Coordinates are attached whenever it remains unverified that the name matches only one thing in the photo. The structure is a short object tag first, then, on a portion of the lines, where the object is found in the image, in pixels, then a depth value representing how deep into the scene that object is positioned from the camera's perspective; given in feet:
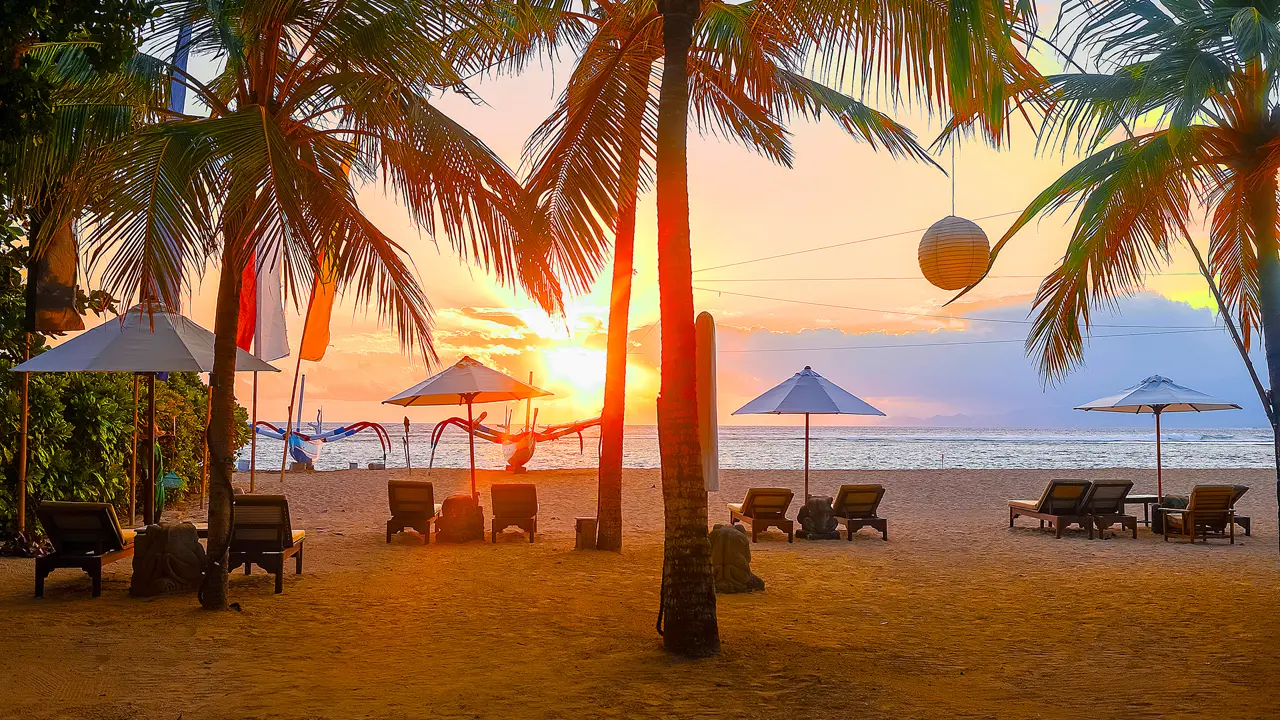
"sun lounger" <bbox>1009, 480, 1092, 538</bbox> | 36.63
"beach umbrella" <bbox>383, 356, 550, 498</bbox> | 35.86
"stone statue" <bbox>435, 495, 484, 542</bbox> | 33.37
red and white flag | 37.24
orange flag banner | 41.37
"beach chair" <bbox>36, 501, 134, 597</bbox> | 21.79
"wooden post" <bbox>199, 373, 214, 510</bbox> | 45.06
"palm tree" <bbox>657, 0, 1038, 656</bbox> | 14.75
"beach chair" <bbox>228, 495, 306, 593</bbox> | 24.03
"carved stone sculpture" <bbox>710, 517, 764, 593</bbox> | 23.38
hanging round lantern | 26.00
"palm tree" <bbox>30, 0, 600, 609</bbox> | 16.62
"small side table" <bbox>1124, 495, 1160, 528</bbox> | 38.73
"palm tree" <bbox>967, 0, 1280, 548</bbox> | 23.06
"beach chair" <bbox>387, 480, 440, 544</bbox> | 32.86
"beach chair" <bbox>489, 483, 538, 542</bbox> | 33.68
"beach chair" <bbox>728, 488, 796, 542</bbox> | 34.99
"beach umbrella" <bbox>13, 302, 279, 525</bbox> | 24.07
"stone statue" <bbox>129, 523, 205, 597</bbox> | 21.99
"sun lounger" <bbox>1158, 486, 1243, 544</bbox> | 35.01
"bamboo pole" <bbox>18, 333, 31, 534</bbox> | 26.61
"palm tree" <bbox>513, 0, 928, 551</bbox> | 20.76
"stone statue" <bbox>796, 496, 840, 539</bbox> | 35.86
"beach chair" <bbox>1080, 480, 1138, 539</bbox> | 36.68
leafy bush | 28.14
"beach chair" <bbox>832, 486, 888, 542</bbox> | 35.68
